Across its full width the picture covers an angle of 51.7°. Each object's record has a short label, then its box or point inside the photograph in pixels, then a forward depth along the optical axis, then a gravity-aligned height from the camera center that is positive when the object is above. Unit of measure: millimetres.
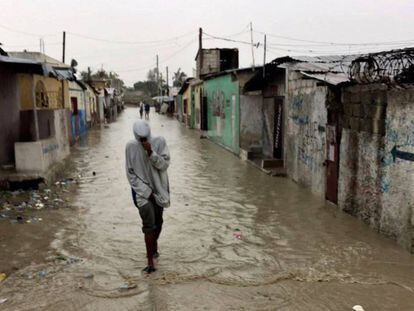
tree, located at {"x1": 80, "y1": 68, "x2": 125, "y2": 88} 62550 +4989
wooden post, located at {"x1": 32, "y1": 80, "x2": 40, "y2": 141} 10065 -285
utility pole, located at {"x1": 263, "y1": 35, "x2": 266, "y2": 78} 12130 +892
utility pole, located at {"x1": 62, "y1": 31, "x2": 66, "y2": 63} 35794 +4712
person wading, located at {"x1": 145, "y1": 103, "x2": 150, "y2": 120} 43025 -927
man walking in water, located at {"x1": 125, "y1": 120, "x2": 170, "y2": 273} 4879 -827
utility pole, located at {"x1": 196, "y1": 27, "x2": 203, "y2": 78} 29688 +3731
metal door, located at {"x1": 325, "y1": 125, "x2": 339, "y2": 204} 7934 -1205
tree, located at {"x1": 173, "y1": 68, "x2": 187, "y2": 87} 80675 +5067
